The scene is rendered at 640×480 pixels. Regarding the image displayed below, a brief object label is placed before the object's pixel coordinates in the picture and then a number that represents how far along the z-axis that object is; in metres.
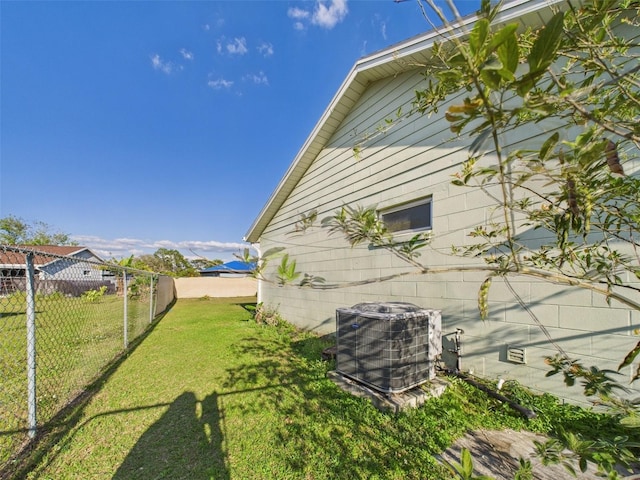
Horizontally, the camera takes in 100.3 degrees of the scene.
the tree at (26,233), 27.48
